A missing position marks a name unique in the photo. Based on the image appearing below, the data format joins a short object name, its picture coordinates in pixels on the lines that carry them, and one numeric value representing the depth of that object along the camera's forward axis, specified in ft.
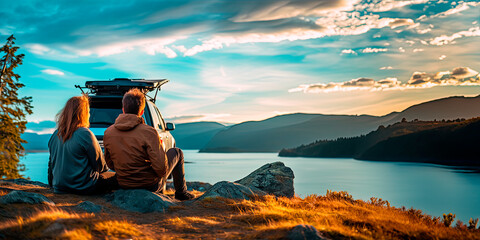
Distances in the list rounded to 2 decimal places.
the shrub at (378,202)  33.04
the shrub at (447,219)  23.05
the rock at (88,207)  16.85
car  26.66
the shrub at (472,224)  22.78
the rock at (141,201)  18.67
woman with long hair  19.19
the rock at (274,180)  33.58
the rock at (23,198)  16.44
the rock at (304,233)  12.47
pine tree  85.35
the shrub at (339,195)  33.86
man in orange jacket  17.89
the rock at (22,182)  35.23
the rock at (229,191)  23.58
